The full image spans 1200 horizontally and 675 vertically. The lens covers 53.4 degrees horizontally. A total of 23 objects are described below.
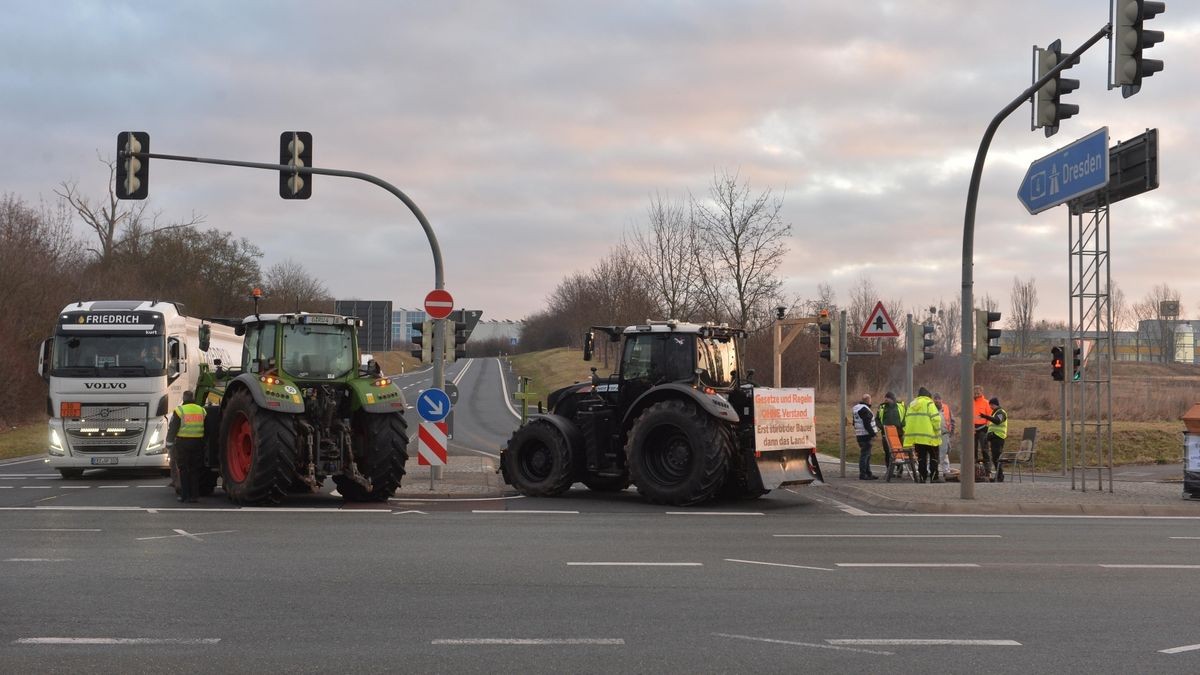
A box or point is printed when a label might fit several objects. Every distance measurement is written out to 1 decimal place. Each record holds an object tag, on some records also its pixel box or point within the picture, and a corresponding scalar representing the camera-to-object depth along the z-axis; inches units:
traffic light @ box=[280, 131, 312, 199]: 808.9
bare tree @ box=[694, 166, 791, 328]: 1416.1
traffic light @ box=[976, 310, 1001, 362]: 758.5
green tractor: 650.8
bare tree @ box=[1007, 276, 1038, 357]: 3641.7
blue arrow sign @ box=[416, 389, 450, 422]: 770.8
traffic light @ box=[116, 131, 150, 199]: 784.3
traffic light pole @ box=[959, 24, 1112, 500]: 724.0
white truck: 873.5
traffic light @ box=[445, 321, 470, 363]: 861.8
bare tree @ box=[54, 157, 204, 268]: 2394.2
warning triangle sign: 906.7
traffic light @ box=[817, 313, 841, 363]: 922.7
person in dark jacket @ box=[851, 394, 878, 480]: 931.3
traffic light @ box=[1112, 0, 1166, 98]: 482.3
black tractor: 676.7
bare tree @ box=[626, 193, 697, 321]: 1555.1
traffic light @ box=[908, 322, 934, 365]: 937.5
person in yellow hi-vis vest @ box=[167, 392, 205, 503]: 682.8
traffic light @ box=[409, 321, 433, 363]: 869.2
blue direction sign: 713.6
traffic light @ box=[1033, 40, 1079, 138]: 609.6
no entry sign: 800.9
